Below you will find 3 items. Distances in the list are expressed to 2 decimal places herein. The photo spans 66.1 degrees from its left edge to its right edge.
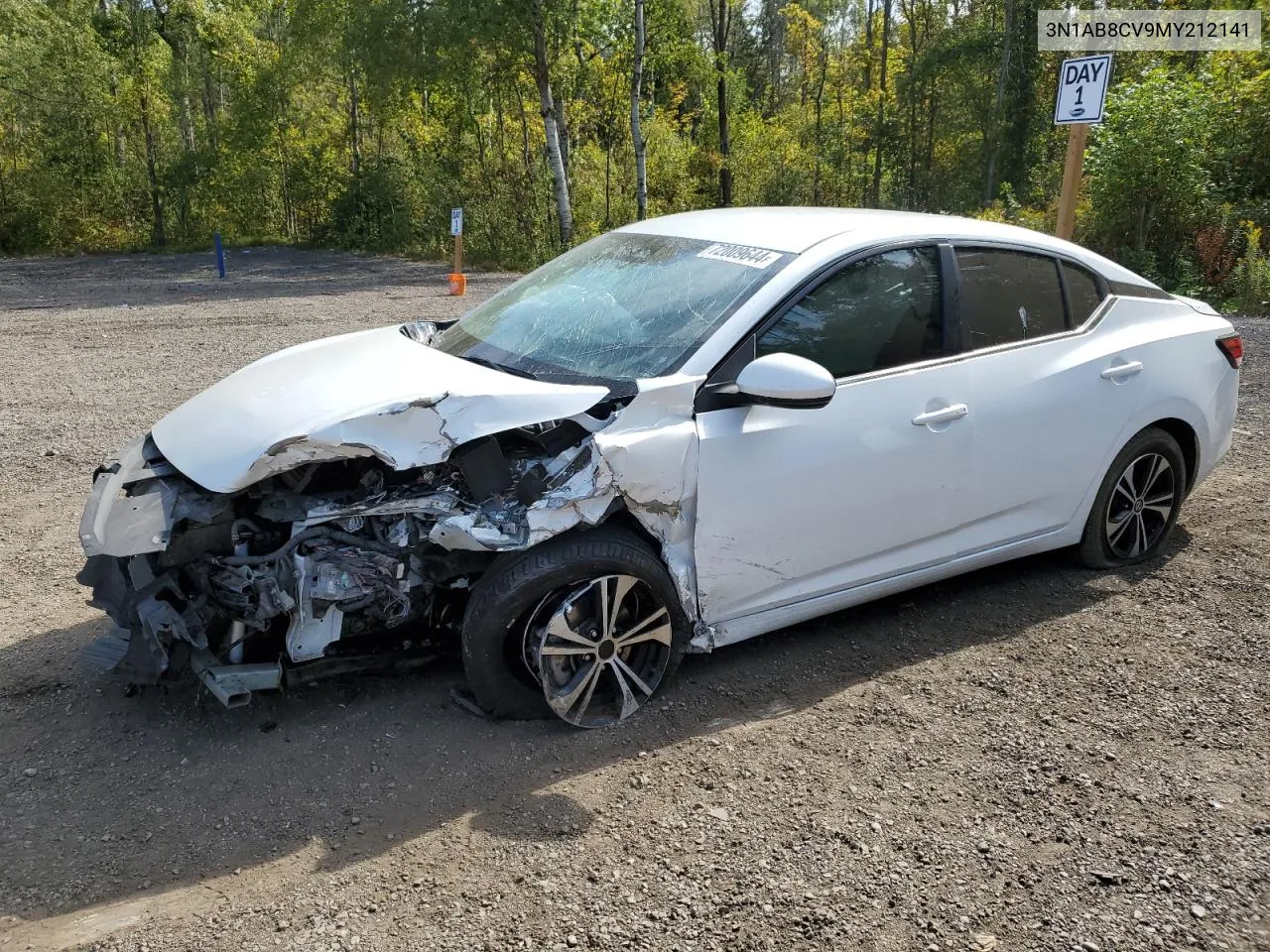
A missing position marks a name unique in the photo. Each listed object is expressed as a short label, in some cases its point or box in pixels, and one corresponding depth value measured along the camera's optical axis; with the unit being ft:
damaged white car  10.64
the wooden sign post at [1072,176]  26.35
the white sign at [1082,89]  24.26
